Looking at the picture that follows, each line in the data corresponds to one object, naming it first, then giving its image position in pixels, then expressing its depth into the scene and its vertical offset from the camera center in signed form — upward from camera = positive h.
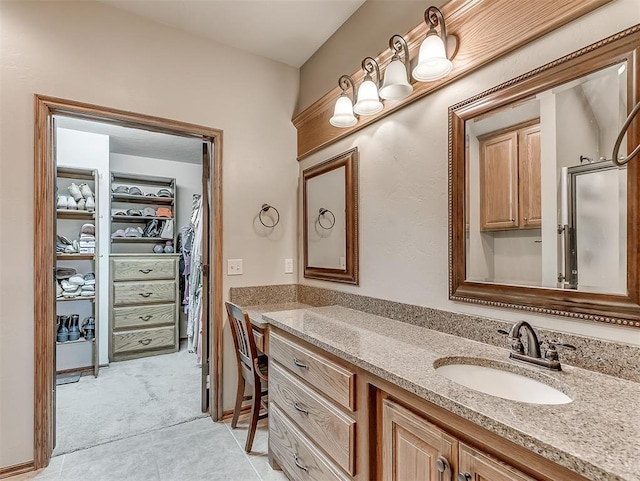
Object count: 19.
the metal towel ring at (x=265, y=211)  2.65 +0.25
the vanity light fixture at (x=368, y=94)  1.81 +0.81
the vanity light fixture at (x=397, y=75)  1.61 +0.82
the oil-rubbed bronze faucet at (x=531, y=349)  1.06 -0.35
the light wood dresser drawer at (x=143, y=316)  3.76 -0.84
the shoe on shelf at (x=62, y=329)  3.30 -0.85
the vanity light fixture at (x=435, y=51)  1.42 +0.83
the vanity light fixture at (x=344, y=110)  2.02 +0.81
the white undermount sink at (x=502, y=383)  0.99 -0.45
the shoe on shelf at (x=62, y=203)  3.38 +0.41
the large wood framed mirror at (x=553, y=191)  0.99 +0.18
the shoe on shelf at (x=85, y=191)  3.53 +0.55
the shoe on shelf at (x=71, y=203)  3.43 +0.41
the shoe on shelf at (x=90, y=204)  3.50 +0.42
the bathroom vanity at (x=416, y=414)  0.68 -0.44
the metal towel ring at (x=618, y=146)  0.84 +0.25
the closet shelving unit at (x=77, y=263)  3.32 -0.20
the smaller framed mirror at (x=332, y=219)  2.16 +0.18
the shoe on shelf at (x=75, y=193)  3.47 +0.53
